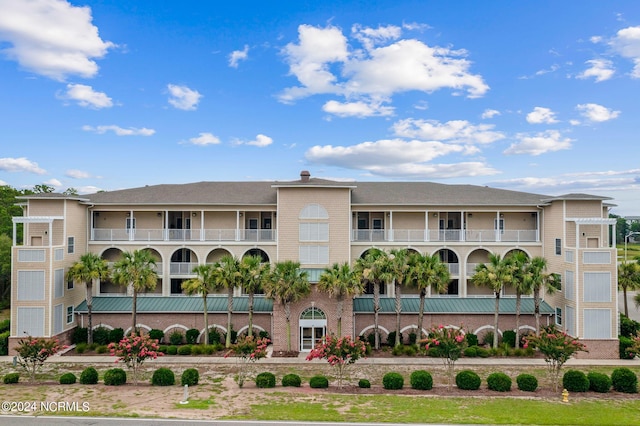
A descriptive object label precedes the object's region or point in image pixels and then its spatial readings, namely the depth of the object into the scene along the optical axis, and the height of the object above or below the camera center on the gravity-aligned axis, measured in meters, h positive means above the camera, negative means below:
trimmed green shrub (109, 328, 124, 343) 28.92 -6.37
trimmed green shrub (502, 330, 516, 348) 28.55 -6.53
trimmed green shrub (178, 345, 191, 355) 27.23 -6.94
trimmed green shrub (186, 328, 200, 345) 29.11 -6.48
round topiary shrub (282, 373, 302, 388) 20.86 -6.79
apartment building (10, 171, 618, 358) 27.72 -0.36
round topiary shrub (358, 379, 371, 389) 20.70 -6.90
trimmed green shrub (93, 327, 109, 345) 29.00 -6.49
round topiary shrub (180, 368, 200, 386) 20.75 -6.62
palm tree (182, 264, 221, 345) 27.77 -2.79
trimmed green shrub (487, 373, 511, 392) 20.25 -6.69
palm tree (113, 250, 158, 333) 28.03 -2.17
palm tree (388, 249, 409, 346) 27.91 -2.02
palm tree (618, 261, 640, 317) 34.41 -2.95
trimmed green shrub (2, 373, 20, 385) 21.20 -6.81
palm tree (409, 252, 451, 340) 27.62 -2.20
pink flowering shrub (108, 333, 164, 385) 21.51 -5.52
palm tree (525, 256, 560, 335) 27.38 -2.55
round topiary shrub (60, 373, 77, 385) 21.00 -6.77
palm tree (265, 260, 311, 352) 27.00 -2.89
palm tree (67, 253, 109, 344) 28.44 -2.20
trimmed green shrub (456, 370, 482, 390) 20.45 -6.68
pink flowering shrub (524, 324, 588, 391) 20.59 -5.17
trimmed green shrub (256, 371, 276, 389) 20.73 -6.76
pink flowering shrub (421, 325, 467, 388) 21.16 -5.10
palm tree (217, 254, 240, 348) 27.50 -2.37
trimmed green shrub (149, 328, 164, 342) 29.30 -6.41
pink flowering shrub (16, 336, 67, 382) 21.41 -5.52
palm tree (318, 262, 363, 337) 26.84 -2.76
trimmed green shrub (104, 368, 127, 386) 20.91 -6.67
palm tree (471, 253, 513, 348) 27.62 -2.32
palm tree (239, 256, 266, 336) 27.59 -2.33
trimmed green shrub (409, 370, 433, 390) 20.41 -6.66
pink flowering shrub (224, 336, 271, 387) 21.58 -5.46
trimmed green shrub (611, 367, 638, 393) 20.19 -6.62
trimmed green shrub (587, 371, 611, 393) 20.28 -6.71
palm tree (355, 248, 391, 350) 27.70 -1.97
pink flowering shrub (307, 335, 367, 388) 21.19 -5.47
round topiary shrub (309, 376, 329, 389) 20.67 -6.84
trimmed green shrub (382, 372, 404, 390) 20.56 -6.75
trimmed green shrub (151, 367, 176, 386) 20.97 -6.73
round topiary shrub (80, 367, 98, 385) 21.00 -6.68
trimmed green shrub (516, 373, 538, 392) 20.39 -6.75
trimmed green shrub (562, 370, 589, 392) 20.23 -6.64
